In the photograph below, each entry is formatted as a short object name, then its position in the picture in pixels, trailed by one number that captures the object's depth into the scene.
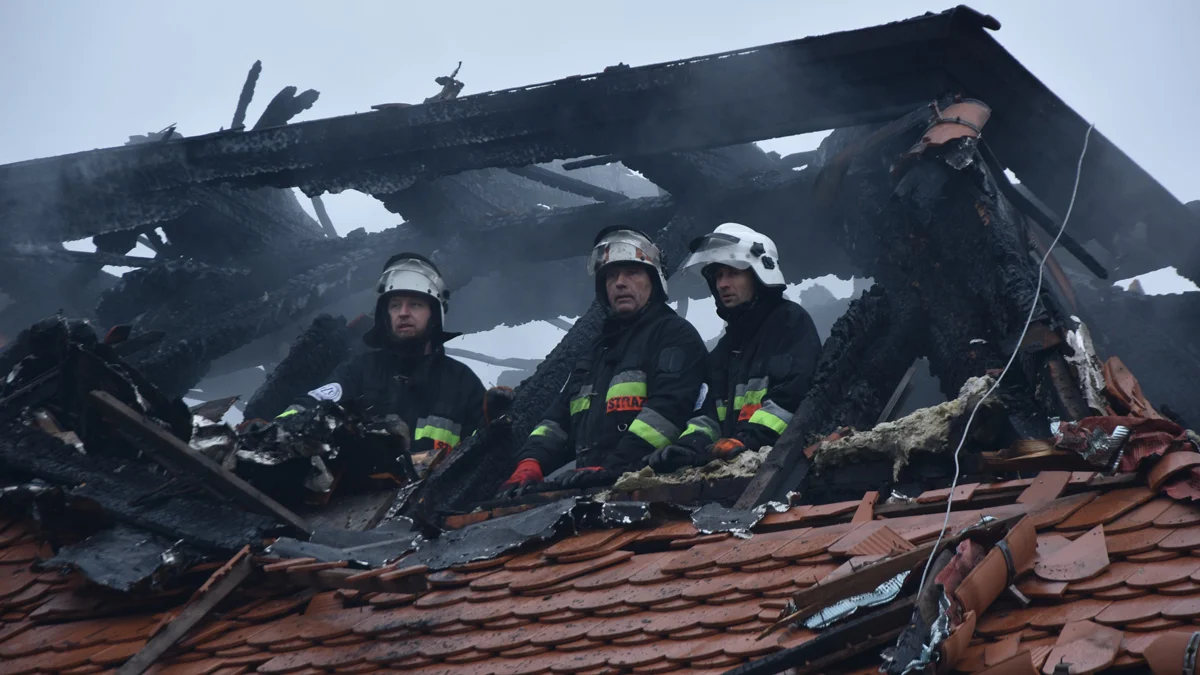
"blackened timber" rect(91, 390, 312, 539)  11.16
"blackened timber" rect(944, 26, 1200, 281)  15.14
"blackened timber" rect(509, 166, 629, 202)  21.19
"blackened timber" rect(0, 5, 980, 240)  15.60
